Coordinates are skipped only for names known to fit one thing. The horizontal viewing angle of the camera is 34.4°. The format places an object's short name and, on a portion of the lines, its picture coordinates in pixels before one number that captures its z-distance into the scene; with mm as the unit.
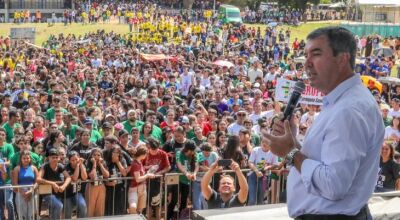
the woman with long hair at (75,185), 8094
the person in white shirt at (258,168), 8914
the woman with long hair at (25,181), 7863
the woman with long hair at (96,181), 8203
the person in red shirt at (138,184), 8453
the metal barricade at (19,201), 7844
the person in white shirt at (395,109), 12719
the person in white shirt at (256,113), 12581
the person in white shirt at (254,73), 20234
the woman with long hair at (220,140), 9852
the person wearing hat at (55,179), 8031
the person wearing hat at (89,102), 12520
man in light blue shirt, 2469
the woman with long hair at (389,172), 8695
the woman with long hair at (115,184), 8430
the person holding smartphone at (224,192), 7094
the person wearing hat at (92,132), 9948
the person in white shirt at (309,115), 12019
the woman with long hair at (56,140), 9156
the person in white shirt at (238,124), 11224
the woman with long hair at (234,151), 8945
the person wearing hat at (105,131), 9625
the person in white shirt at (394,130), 11039
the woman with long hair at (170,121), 11048
